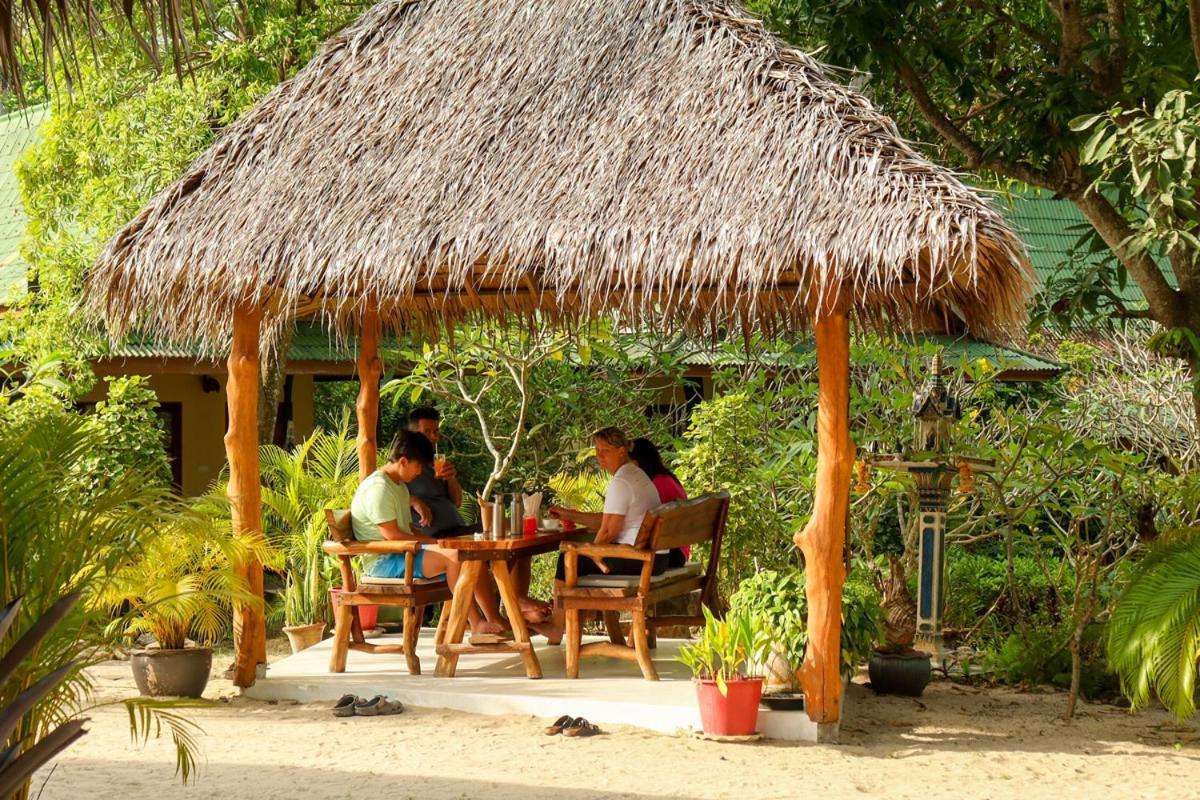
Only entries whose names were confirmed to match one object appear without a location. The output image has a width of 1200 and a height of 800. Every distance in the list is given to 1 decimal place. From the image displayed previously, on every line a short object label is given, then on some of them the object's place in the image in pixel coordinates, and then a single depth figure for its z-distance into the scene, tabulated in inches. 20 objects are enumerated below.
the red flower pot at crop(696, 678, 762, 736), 262.2
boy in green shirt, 306.0
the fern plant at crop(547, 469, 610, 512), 410.3
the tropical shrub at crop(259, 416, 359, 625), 405.4
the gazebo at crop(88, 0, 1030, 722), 254.7
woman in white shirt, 298.7
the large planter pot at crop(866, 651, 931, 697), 314.7
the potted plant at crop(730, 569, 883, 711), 267.6
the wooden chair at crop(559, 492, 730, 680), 289.9
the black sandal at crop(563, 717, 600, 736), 268.8
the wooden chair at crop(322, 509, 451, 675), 303.3
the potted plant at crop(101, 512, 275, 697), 294.2
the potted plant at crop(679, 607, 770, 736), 262.7
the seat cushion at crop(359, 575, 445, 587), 306.8
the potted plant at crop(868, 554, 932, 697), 315.0
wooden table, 299.9
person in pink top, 327.9
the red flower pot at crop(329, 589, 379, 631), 379.2
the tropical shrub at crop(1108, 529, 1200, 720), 254.7
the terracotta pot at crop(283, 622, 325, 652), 369.7
